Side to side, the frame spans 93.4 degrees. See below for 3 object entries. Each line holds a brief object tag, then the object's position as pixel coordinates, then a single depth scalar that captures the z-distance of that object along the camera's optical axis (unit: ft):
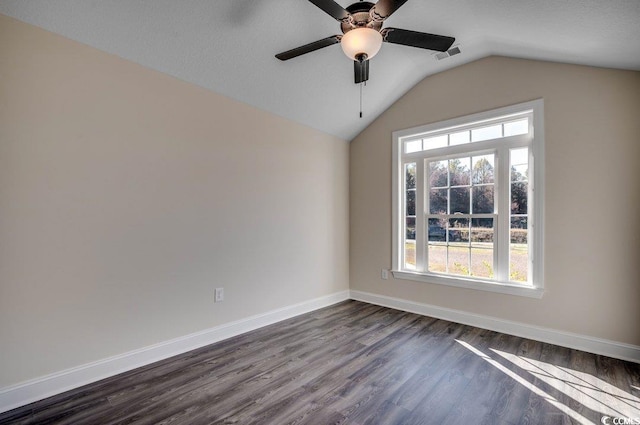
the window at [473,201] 9.91
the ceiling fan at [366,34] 5.49
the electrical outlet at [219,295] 9.45
